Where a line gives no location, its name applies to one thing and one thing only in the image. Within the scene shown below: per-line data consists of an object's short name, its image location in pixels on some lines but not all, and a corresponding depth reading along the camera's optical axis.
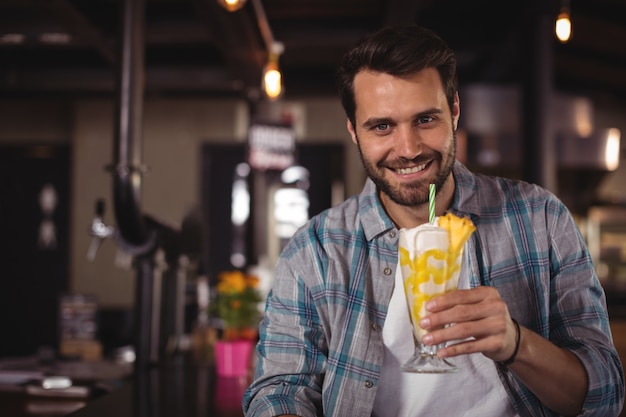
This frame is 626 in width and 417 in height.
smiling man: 1.47
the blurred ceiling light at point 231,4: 3.11
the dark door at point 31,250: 7.48
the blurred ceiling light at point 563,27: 3.61
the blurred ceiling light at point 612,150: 5.92
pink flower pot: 2.92
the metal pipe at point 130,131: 3.20
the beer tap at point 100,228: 3.21
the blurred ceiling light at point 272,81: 4.55
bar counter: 2.10
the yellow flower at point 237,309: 3.05
